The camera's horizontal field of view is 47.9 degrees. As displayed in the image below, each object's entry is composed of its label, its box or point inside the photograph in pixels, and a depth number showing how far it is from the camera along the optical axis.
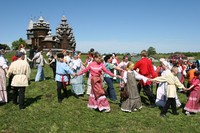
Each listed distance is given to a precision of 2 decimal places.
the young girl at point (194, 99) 8.69
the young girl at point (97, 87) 8.31
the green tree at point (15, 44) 124.88
